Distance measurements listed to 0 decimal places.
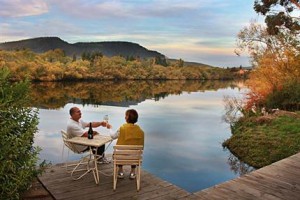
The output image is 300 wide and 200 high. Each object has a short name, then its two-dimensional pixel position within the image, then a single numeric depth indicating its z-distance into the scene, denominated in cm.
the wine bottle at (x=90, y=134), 656
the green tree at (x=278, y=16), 1898
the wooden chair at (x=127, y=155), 575
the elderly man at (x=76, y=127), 662
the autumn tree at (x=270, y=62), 2098
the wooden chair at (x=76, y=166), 653
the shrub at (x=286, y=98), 1933
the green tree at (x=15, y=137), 414
